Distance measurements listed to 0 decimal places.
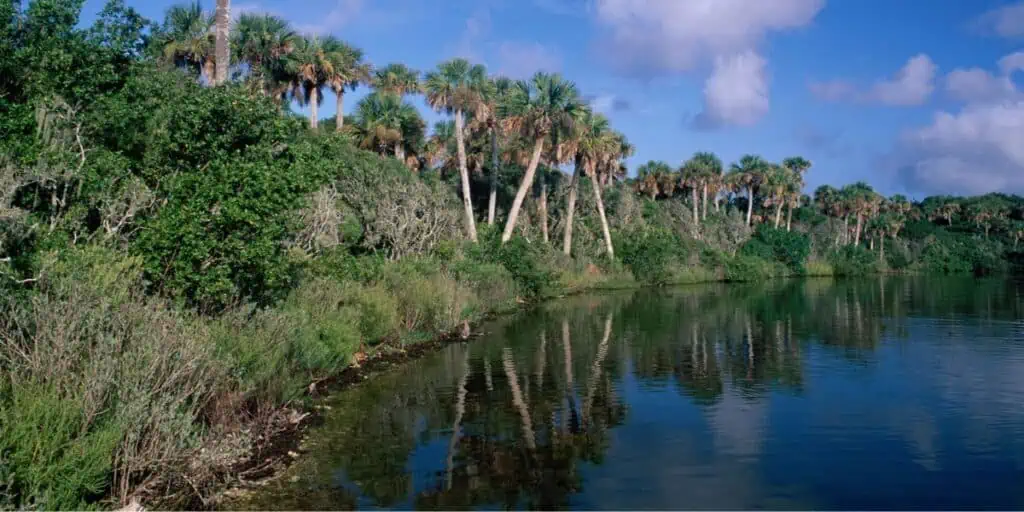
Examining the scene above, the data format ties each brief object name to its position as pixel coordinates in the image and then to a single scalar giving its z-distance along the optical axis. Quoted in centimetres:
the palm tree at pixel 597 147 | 5061
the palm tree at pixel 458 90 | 4481
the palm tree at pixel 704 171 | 7588
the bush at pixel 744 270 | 6684
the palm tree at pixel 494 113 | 4628
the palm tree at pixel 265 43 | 4053
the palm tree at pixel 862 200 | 9038
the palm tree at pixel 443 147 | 5370
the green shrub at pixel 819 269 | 7912
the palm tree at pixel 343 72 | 4550
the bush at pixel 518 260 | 4200
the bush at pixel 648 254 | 5853
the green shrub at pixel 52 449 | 782
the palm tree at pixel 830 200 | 9262
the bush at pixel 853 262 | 8275
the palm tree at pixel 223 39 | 1955
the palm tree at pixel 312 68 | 4356
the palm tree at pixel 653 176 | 7769
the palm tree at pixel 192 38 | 3791
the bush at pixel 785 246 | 7694
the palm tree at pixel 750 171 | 8044
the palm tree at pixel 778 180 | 8025
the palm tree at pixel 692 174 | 7581
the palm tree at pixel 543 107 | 4388
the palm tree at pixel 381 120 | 4597
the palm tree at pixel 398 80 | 5050
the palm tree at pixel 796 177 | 8125
